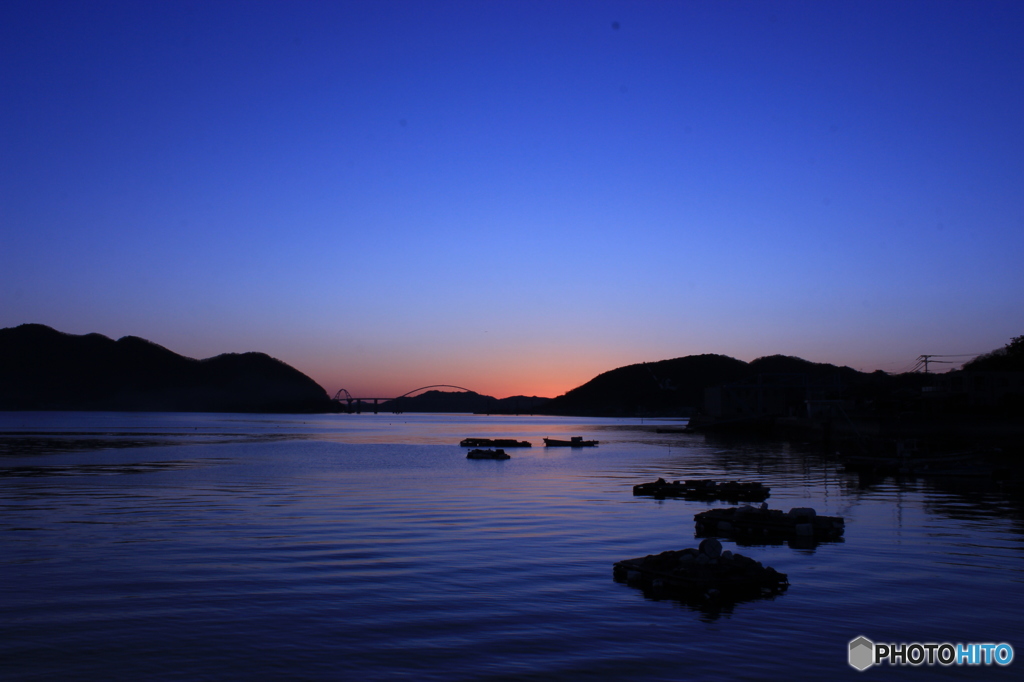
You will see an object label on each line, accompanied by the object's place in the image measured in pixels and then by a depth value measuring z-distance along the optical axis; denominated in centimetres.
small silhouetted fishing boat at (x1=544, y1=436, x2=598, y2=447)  10831
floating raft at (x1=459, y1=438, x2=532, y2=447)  11094
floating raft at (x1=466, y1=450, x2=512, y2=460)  8250
